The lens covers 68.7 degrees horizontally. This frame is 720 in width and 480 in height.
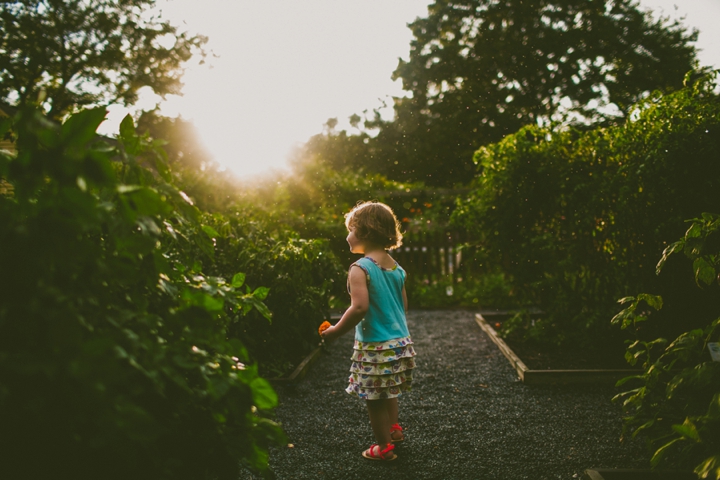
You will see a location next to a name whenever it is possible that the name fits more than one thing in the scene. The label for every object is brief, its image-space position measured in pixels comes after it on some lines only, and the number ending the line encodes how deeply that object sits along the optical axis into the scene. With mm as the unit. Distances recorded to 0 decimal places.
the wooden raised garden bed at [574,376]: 4355
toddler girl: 2959
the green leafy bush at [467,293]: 9797
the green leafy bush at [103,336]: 1011
